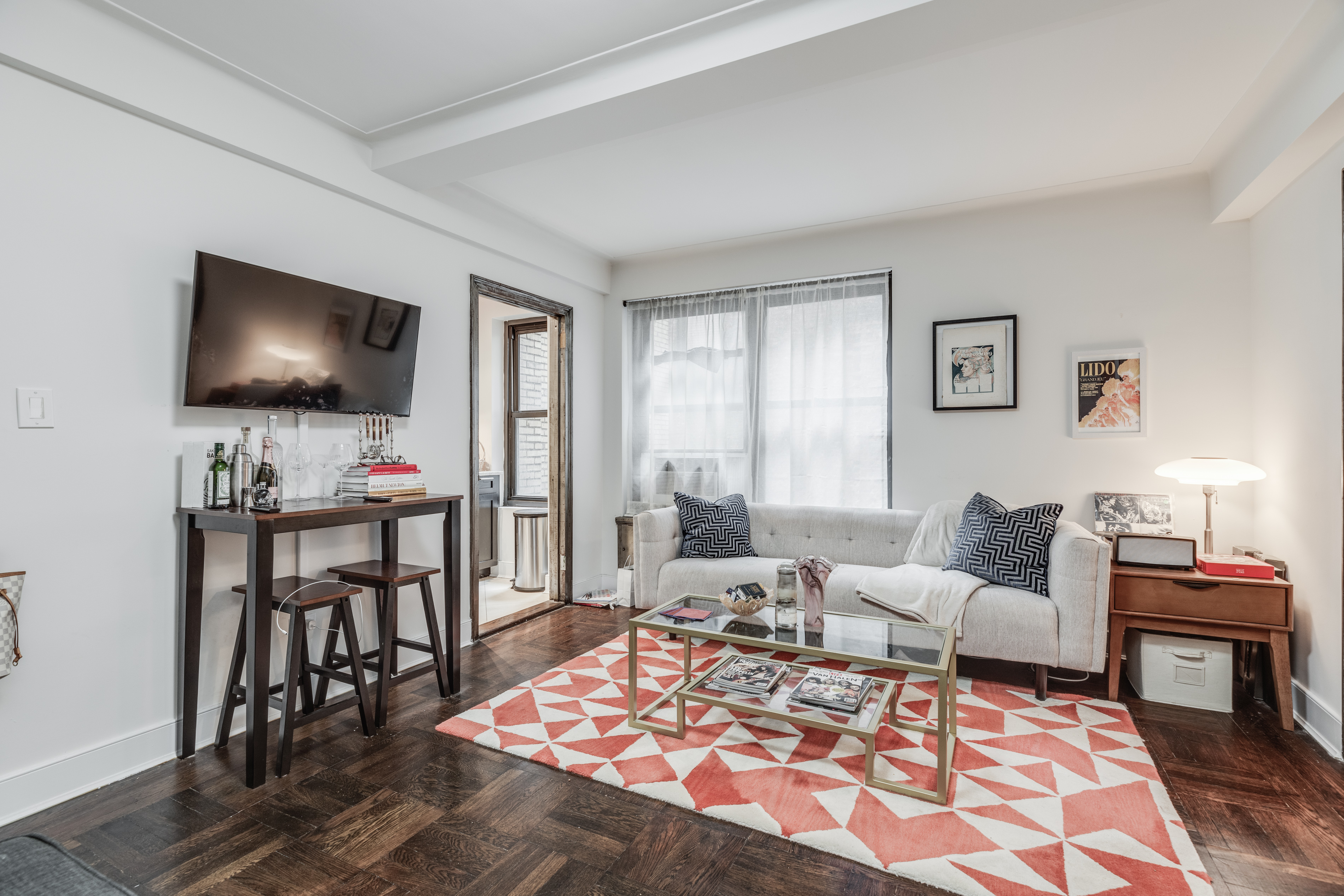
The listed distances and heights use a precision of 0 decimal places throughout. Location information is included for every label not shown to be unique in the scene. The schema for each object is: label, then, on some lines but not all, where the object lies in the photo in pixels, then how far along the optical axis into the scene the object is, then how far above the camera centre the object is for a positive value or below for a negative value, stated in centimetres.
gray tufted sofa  286 -65
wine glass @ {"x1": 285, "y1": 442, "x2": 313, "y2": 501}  271 -3
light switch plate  202 +13
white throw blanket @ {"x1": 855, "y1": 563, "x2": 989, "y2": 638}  302 -66
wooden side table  269 -67
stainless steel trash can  517 -78
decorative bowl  267 -63
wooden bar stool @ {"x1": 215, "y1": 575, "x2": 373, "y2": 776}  228 -83
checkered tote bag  186 -48
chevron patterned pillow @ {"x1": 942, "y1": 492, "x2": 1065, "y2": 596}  310 -46
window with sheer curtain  423 +41
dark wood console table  219 -43
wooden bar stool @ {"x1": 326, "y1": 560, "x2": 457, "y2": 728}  263 -73
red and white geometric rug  178 -111
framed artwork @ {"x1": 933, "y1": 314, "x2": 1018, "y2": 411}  382 +53
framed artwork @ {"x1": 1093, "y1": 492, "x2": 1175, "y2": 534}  342 -31
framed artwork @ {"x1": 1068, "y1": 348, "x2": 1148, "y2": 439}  353 +33
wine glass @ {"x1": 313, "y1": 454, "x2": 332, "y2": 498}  288 -8
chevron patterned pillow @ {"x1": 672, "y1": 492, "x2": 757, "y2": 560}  399 -47
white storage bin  282 -96
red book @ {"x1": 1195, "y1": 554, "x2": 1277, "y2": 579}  277 -48
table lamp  296 -9
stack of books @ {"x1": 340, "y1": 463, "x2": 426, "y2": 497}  280 -13
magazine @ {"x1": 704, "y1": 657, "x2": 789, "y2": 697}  244 -87
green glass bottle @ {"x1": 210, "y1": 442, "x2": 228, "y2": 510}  241 -11
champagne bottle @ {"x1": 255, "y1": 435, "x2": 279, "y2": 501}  244 -7
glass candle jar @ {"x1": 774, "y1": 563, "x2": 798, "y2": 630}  256 -58
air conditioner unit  469 -18
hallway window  569 +28
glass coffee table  210 -69
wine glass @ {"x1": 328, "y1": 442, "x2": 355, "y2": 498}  289 -3
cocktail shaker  242 -8
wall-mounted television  239 +45
